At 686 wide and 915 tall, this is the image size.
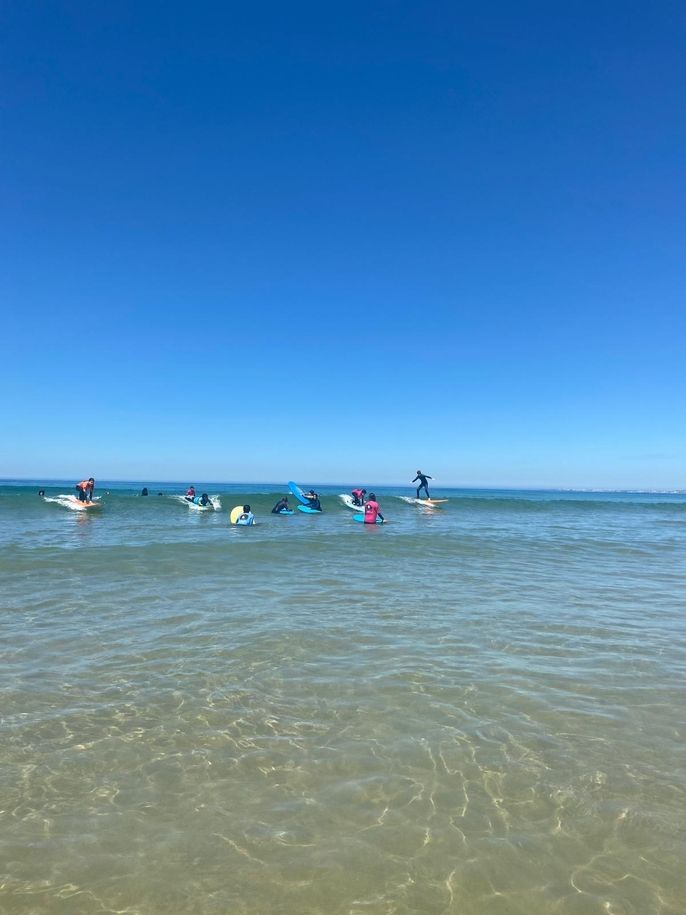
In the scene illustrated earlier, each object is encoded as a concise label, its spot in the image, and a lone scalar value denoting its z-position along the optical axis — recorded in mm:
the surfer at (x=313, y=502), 40062
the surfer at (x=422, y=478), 43709
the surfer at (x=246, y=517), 30123
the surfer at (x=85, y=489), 38434
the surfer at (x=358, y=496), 41656
